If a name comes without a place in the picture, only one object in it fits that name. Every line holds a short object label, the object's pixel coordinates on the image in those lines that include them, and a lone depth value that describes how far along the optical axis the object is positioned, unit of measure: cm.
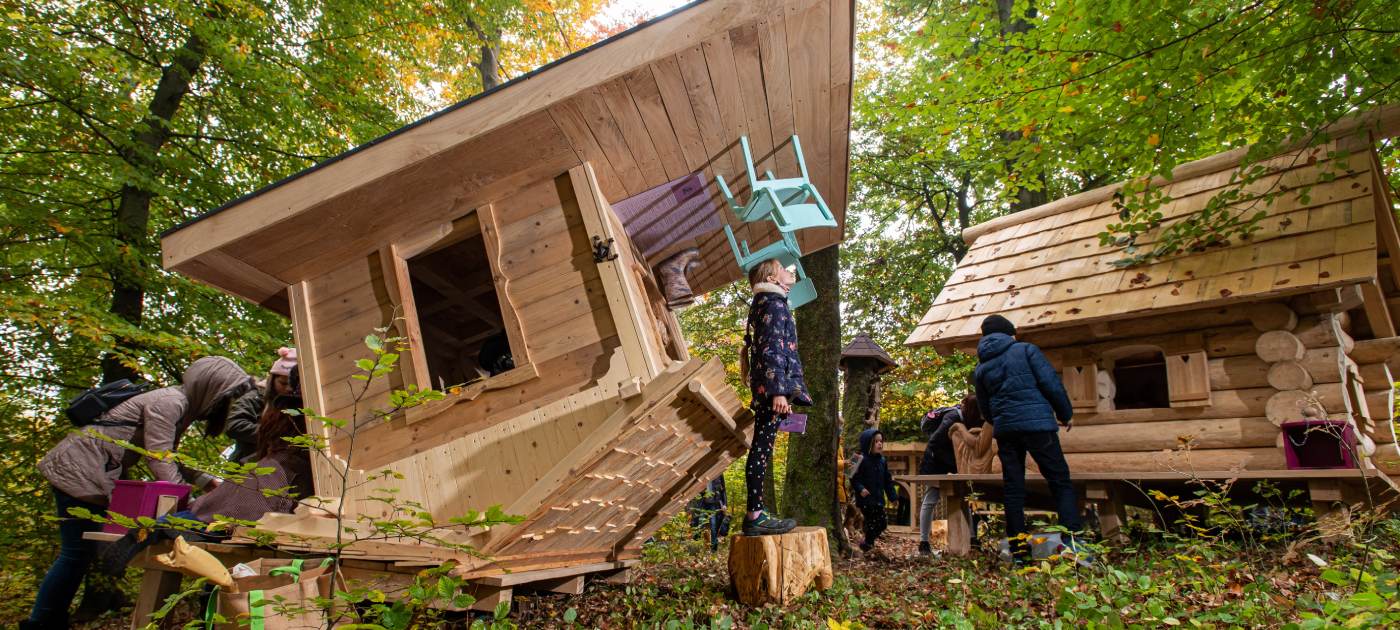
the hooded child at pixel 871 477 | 923
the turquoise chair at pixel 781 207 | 473
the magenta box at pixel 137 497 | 377
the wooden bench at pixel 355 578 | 371
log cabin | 599
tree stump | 458
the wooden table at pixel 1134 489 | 556
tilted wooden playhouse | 392
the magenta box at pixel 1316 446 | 542
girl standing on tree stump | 463
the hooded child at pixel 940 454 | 841
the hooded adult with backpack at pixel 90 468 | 428
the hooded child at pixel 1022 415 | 556
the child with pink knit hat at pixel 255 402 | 479
